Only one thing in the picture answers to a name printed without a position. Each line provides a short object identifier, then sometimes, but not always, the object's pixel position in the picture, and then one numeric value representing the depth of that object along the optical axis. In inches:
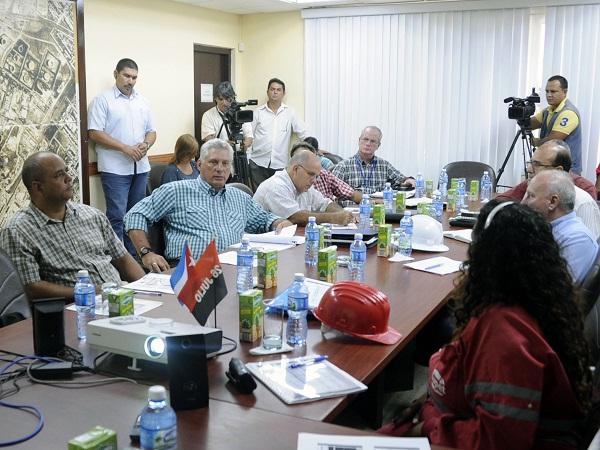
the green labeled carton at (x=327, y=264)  100.6
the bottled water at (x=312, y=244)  112.1
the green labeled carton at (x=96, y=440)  44.8
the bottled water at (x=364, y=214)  148.2
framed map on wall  173.2
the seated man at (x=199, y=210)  131.3
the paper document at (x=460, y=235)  136.9
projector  64.1
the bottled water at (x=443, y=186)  194.4
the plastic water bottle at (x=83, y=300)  76.7
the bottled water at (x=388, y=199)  169.6
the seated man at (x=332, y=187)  185.9
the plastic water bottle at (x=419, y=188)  192.2
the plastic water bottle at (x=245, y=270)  95.7
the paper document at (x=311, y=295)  85.2
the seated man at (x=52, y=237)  101.6
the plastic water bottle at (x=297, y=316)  74.5
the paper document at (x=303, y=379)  61.6
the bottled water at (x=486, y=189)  200.9
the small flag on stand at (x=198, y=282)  72.8
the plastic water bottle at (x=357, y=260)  103.2
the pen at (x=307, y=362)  67.9
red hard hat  76.4
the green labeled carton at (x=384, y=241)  121.0
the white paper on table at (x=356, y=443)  52.1
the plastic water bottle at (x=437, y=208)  155.9
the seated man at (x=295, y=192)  152.4
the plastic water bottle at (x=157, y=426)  48.6
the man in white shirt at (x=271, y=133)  273.3
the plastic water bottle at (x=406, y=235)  122.6
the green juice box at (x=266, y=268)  96.0
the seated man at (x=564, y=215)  99.1
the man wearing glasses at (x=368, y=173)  210.8
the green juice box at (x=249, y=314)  74.3
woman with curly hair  54.4
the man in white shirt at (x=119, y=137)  205.5
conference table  53.5
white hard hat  126.3
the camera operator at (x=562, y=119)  226.1
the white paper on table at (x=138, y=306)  84.4
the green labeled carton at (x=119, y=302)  75.8
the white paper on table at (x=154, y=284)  95.8
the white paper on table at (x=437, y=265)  111.0
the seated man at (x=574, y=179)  128.8
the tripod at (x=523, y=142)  231.9
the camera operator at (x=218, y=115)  253.0
